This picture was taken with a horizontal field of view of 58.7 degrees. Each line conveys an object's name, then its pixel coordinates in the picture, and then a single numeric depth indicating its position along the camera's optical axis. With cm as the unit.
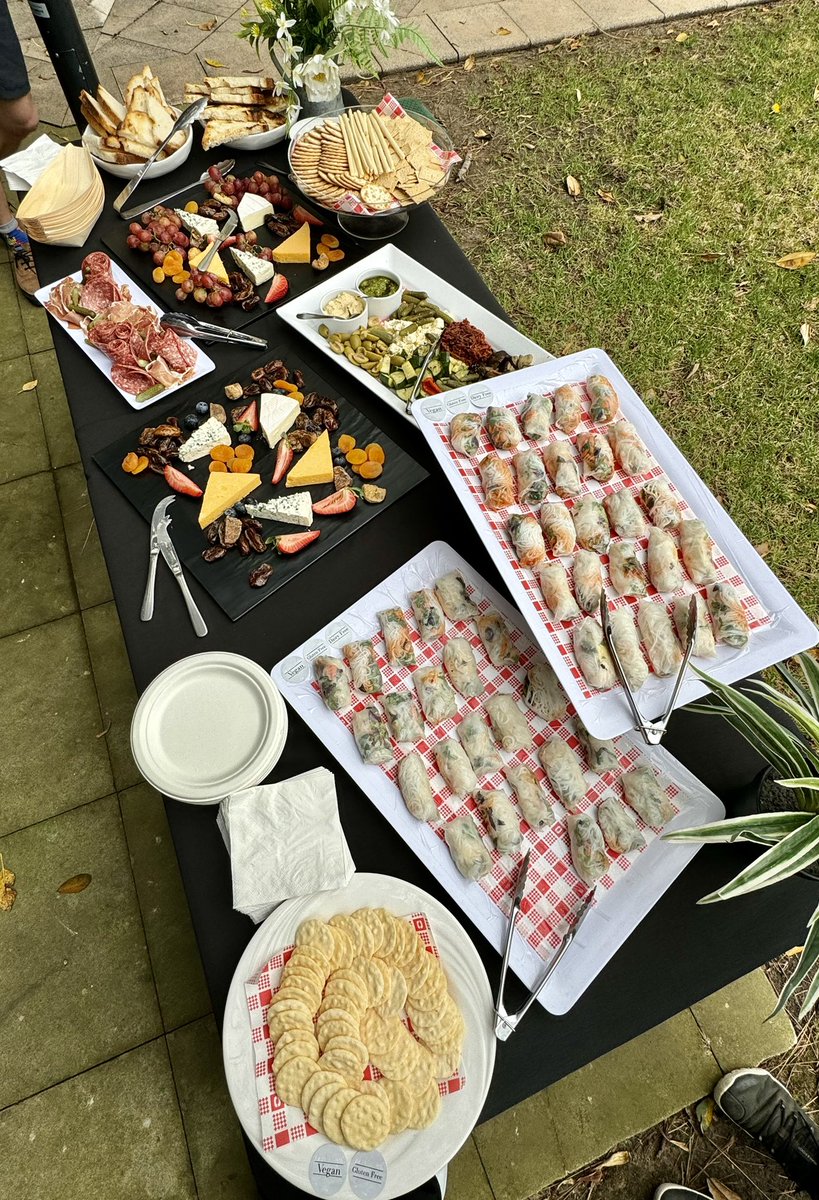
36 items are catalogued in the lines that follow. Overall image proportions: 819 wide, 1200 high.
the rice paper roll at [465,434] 167
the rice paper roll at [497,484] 161
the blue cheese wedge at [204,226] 225
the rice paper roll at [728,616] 144
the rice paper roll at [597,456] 167
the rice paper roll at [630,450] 167
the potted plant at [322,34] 210
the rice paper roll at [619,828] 138
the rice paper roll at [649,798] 140
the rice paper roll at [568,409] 174
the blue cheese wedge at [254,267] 216
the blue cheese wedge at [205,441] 185
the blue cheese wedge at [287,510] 176
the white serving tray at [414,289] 197
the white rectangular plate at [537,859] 130
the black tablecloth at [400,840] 130
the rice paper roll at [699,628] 143
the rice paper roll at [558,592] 149
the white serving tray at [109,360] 200
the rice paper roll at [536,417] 171
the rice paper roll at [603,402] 172
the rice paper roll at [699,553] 153
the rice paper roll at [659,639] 143
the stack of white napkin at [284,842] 131
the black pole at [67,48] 242
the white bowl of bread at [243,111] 242
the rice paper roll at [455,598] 162
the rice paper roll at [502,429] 168
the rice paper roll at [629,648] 142
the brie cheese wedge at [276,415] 187
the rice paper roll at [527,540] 155
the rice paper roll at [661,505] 161
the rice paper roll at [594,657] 141
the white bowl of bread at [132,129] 233
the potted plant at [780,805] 114
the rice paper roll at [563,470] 166
